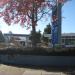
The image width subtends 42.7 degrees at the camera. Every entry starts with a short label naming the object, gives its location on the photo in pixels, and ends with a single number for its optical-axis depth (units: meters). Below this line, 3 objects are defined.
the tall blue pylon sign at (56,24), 8.31
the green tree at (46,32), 24.54
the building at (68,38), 24.16
